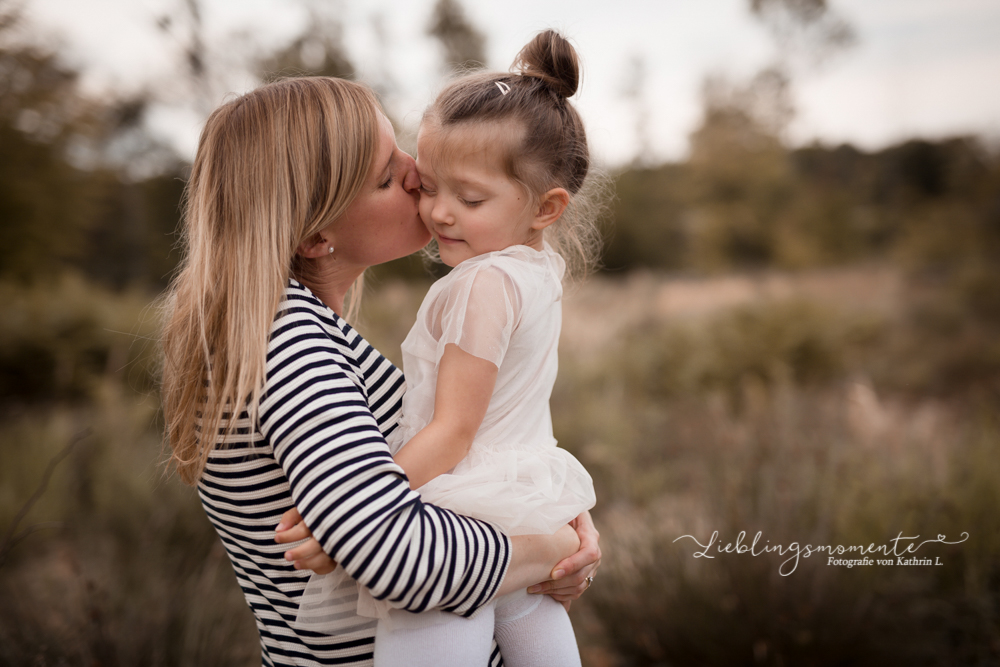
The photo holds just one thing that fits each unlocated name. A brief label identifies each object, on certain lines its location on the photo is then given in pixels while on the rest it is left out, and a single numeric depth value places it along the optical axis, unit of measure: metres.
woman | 1.01
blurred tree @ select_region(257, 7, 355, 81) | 7.87
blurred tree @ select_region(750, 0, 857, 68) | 17.11
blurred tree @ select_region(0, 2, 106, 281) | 6.99
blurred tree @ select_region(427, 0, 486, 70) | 14.59
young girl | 1.26
